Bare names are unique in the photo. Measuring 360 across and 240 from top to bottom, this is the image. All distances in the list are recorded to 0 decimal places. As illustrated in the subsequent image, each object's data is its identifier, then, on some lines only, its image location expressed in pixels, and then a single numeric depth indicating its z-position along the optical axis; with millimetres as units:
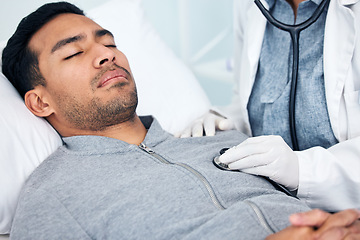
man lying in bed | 784
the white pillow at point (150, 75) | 1395
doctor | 983
